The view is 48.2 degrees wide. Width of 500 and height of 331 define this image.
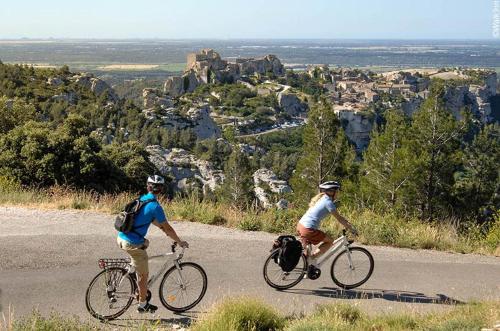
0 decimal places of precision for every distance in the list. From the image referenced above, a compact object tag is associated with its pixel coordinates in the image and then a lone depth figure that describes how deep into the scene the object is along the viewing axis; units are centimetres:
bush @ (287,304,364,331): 578
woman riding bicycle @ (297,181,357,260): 743
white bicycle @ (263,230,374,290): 761
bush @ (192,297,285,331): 586
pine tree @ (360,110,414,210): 3244
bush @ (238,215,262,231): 1052
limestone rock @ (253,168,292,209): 5594
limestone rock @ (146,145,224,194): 5923
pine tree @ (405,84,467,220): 3266
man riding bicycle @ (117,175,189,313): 632
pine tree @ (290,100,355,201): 3603
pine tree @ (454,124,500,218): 3791
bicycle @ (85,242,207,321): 647
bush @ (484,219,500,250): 1007
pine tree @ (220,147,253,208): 4900
